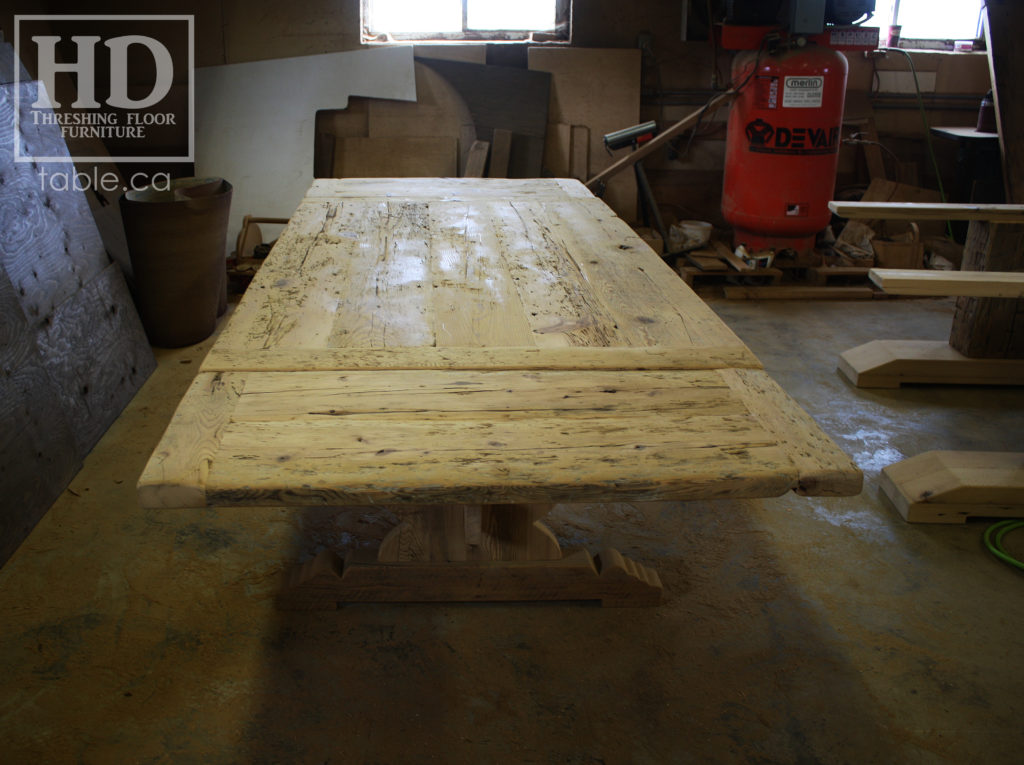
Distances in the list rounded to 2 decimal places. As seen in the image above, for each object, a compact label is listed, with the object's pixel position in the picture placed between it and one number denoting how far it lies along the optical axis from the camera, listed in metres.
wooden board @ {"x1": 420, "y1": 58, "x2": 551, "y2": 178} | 4.74
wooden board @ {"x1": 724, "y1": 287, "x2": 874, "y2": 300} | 4.34
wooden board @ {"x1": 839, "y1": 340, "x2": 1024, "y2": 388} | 3.18
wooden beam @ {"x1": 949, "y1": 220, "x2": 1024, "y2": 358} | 2.95
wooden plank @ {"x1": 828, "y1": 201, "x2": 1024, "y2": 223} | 2.65
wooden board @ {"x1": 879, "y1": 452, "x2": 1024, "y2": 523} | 2.28
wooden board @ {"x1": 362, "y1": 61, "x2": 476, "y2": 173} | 4.77
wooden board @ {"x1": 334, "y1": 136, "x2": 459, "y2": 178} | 4.79
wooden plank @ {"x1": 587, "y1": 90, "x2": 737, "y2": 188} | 4.12
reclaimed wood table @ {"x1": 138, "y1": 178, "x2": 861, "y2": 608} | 1.12
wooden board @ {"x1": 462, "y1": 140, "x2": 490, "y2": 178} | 4.70
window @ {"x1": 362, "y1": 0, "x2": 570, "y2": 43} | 4.75
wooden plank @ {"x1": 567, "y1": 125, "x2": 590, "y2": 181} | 4.84
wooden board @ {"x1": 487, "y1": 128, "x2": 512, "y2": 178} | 4.73
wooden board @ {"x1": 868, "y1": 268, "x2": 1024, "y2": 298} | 2.21
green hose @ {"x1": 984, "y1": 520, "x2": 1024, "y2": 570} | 2.12
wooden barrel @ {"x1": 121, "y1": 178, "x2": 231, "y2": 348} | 3.25
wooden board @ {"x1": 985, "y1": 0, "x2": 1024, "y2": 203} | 4.10
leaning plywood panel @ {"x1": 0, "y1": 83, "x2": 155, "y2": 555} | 2.25
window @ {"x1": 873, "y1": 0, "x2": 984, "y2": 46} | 4.96
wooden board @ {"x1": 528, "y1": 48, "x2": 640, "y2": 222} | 4.73
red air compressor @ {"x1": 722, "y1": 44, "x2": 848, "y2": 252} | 3.96
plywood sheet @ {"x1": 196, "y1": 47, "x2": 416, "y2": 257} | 4.68
